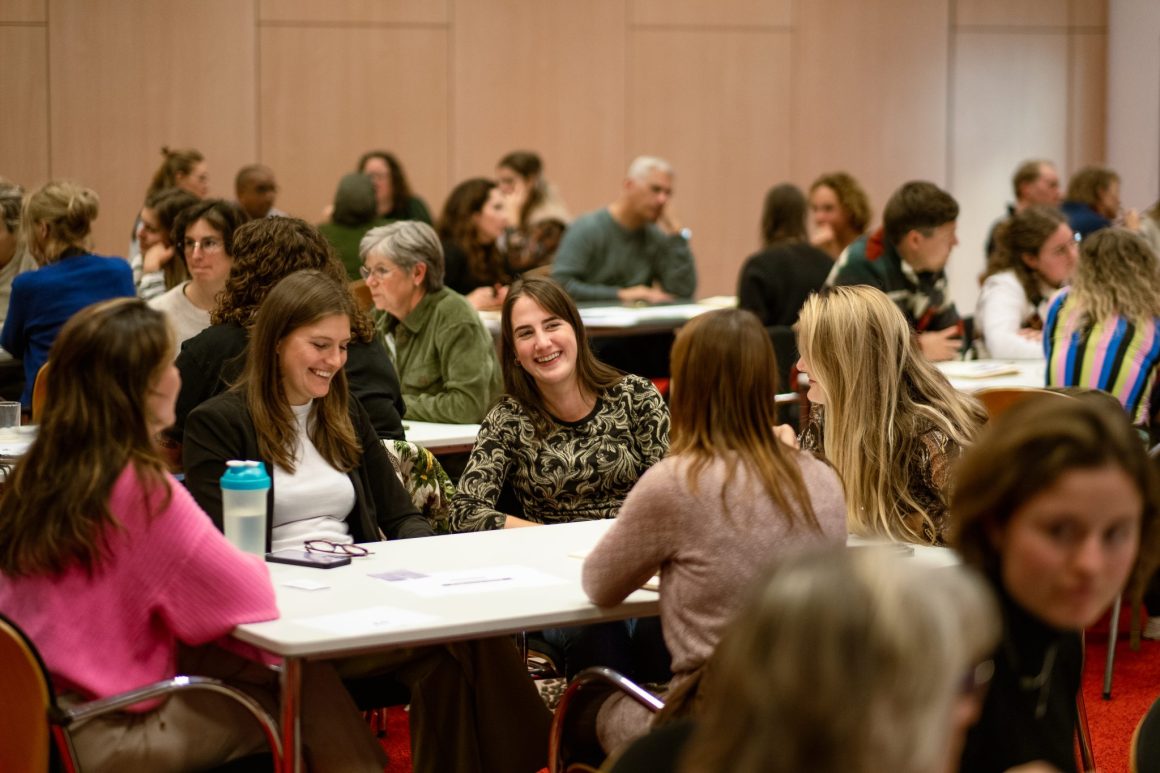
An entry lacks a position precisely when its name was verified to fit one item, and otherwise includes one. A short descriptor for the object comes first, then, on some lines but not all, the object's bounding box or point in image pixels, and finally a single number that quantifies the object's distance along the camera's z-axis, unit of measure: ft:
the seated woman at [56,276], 19.04
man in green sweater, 26.11
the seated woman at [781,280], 22.97
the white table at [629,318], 23.02
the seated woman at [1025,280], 20.63
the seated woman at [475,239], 24.67
